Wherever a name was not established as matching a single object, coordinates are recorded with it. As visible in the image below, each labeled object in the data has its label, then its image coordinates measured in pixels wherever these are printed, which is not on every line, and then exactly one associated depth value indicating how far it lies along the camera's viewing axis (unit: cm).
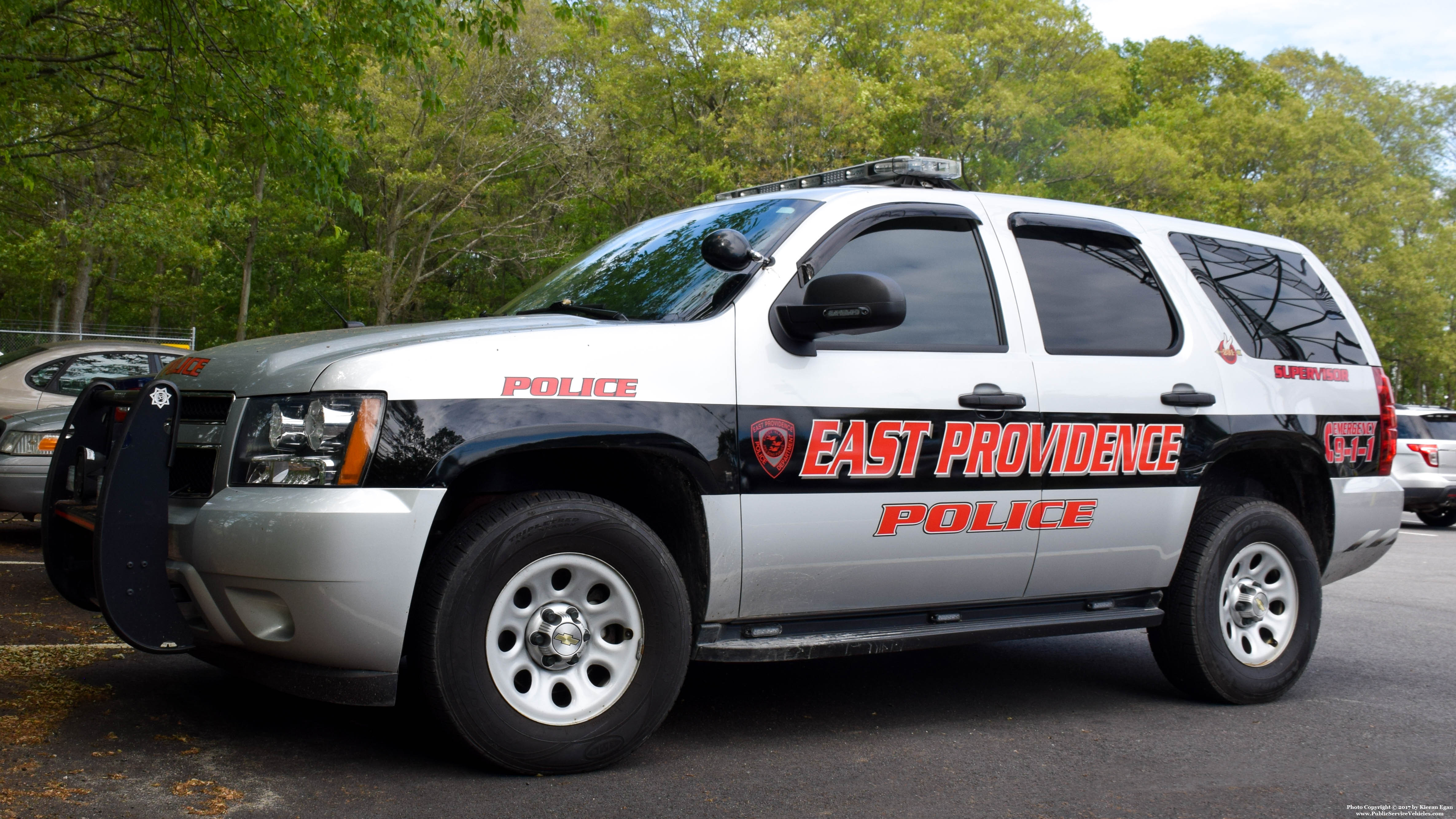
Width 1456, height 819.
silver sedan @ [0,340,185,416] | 1003
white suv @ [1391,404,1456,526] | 1538
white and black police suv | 338
